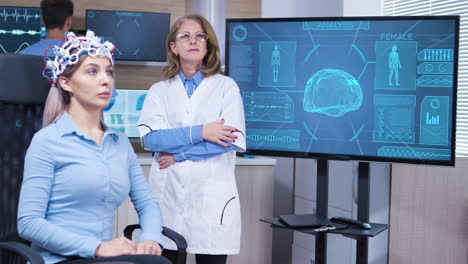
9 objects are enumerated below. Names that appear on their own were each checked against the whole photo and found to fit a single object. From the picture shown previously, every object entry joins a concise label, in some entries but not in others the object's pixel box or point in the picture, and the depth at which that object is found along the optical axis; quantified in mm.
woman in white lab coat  2275
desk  3230
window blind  3248
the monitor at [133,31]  3432
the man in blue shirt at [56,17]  3180
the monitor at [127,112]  3494
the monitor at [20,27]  3320
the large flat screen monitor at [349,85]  2137
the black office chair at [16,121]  1766
